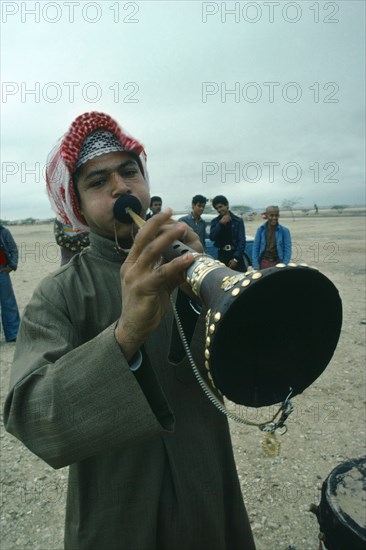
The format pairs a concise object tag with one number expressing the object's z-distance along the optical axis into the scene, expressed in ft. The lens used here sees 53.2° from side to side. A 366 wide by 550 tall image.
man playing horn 3.32
